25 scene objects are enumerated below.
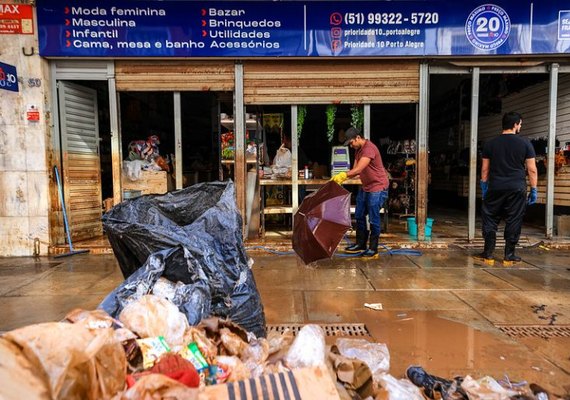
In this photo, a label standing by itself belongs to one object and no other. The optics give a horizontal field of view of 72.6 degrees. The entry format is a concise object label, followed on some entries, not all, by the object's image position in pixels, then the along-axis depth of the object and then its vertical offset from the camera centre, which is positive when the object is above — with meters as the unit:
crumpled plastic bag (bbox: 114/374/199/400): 1.54 -0.88
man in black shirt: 5.22 -0.17
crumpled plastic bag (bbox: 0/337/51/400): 1.37 -0.75
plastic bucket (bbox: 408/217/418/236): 6.95 -1.01
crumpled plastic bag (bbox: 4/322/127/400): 1.52 -0.76
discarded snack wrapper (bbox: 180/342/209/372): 1.98 -0.95
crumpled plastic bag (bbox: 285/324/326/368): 2.18 -1.03
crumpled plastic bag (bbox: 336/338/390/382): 2.51 -1.22
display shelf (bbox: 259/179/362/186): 6.99 -0.18
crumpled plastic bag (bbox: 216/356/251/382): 1.97 -1.02
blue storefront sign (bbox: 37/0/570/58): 6.30 +2.33
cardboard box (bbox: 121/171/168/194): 7.00 -0.18
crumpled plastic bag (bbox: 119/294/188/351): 2.09 -0.81
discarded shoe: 2.31 -1.32
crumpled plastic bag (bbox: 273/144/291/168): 7.29 +0.26
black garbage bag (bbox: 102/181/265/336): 2.61 -0.47
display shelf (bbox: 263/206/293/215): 7.08 -0.69
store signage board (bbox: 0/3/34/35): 6.09 +2.43
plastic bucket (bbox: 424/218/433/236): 6.86 -0.95
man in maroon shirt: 5.79 -0.13
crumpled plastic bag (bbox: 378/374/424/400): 2.19 -1.26
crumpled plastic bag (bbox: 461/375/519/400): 2.21 -1.28
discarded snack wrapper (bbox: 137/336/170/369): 1.91 -0.89
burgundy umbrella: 4.51 -0.62
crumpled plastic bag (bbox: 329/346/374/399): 2.14 -1.15
